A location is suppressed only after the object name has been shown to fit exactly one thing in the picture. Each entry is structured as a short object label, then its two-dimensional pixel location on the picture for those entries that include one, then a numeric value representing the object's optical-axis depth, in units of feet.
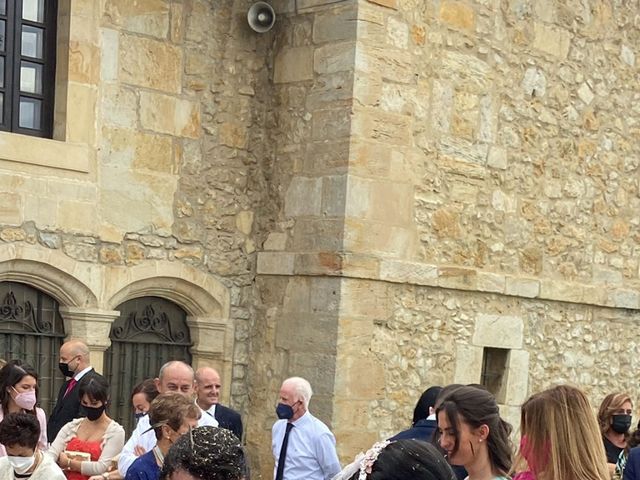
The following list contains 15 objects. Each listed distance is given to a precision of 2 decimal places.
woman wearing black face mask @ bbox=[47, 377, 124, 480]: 24.73
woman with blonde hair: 14.44
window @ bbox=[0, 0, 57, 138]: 33.04
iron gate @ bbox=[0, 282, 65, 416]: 32.42
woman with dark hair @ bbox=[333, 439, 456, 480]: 10.32
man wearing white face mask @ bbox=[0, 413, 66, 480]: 19.80
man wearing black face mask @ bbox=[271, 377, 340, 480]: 27.61
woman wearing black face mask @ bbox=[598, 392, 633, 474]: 26.40
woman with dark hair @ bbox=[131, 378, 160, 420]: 26.68
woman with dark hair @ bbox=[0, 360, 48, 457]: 25.82
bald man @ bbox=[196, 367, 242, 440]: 27.37
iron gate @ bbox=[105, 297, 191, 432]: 34.81
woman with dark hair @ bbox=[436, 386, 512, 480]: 15.78
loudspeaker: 37.01
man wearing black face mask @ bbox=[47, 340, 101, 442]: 28.68
